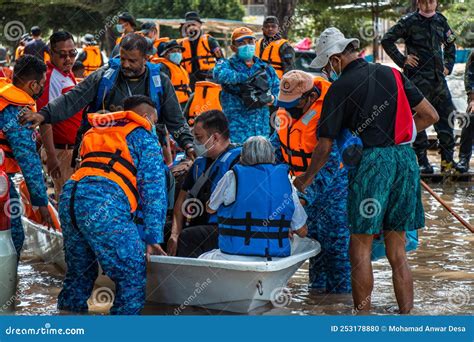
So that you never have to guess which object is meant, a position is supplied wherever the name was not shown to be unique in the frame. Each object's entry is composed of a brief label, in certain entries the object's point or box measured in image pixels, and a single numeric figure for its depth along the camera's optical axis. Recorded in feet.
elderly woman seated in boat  33.32
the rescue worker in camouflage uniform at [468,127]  63.11
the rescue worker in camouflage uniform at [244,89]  55.48
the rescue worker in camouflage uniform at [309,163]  36.56
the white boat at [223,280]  33.06
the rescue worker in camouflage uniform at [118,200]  31.13
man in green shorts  32.61
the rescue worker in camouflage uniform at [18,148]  35.19
